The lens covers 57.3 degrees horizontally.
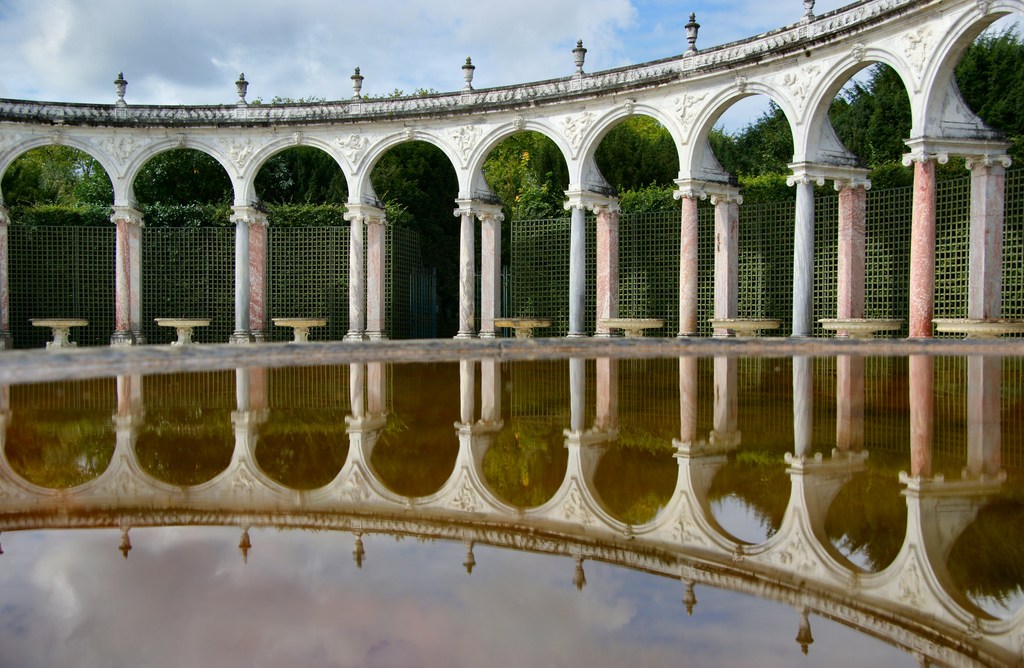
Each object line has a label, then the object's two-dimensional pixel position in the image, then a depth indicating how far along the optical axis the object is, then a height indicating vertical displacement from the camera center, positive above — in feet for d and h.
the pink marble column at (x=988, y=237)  58.49 +5.72
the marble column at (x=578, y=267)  79.92 +5.23
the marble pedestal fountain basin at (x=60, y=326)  83.51 +0.15
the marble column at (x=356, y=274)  86.22 +5.01
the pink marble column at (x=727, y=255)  74.43 +5.91
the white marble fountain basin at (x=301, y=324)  84.38 +0.34
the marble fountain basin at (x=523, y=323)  82.12 +0.43
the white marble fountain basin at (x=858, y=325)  62.54 +0.21
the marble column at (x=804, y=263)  67.36 +4.71
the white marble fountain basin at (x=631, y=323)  73.67 +0.39
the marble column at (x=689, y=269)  74.18 +4.69
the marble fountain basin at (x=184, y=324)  83.61 +0.33
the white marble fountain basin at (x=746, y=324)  68.18 +0.30
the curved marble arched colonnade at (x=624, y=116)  58.13 +17.68
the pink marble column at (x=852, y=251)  66.85 +5.54
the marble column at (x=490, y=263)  85.76 +5.96
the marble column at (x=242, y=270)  87.76 +5.43
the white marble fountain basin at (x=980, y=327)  55.77 +0.07
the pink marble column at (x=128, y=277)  87.20 +4.81
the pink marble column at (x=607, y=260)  80.46 +5.93
